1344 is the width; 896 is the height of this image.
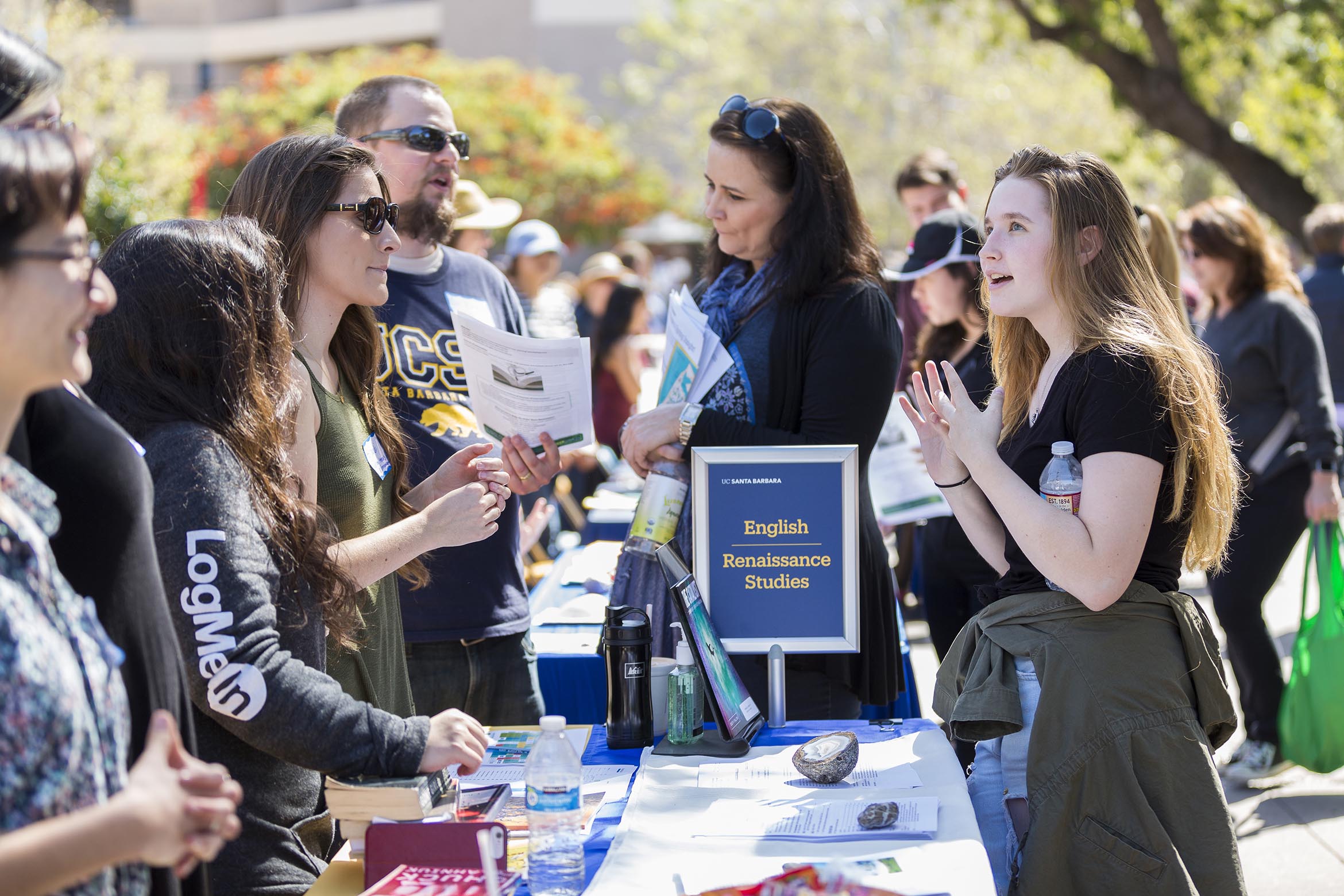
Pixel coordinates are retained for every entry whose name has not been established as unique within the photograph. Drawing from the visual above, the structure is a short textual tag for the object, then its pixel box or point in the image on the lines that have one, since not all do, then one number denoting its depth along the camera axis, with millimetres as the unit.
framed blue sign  2588
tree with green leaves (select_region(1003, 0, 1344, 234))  9094
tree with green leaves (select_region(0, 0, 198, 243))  16266
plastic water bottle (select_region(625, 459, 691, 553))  2676
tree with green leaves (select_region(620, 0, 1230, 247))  23844
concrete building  36094
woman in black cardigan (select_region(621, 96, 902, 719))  2727
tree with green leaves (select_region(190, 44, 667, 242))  21797
